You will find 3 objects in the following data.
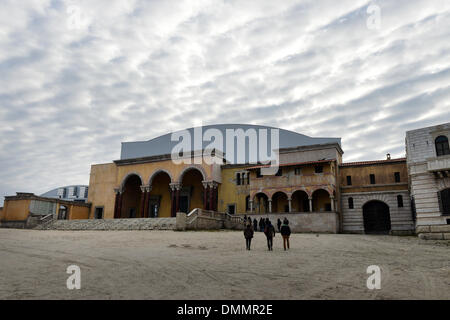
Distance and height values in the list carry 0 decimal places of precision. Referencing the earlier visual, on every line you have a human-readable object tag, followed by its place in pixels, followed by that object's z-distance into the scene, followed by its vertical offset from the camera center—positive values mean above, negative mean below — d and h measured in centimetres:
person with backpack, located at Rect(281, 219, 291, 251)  1277 -34
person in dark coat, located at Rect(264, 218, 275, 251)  1223 -37
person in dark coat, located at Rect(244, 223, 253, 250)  1275 -44
